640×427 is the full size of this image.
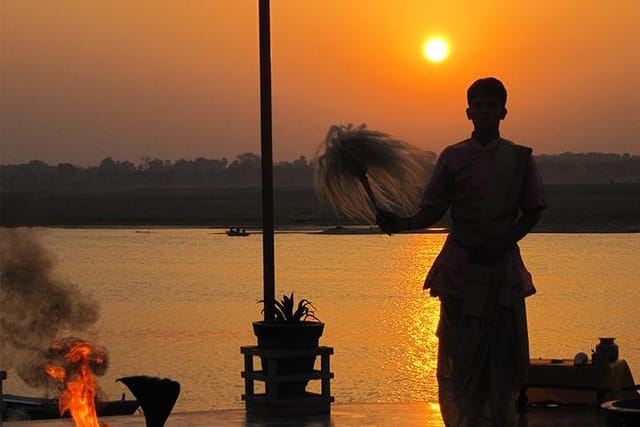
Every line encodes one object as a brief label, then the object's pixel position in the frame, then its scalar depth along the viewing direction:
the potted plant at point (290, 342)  11.38
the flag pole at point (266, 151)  11.48
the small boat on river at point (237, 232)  115.19
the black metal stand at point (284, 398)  11.27
